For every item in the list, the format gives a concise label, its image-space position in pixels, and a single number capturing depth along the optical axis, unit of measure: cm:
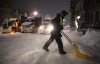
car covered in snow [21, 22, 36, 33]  1355
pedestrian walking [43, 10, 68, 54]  433
